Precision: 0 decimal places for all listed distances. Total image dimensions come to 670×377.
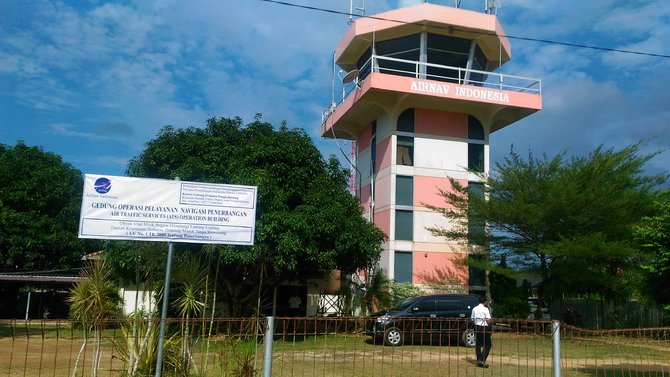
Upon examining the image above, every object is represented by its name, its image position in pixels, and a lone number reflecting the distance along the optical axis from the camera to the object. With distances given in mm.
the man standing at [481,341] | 11952
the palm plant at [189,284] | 8922
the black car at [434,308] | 19109
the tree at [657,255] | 20266
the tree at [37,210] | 29859
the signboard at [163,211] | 7945
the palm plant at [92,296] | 9367
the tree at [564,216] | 22844
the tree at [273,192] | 18328
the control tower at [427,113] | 26672
